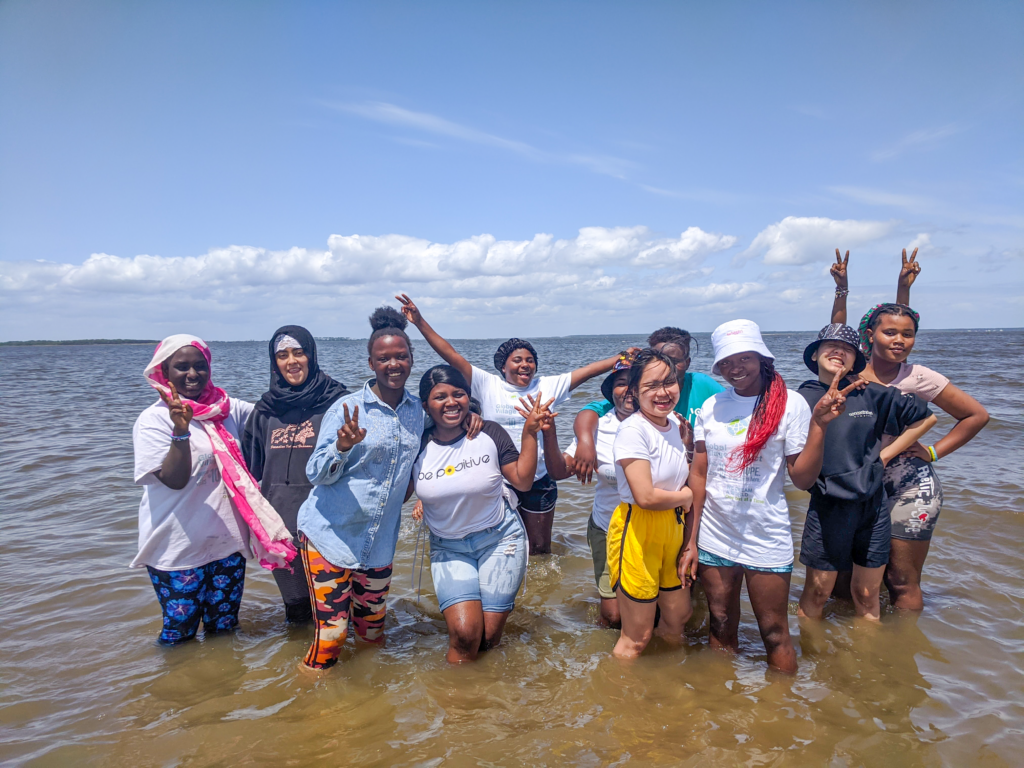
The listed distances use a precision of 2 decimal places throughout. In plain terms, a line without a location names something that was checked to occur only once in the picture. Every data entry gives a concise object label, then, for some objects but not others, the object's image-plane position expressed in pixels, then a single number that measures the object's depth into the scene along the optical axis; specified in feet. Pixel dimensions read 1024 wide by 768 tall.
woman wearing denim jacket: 11.89
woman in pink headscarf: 11.98
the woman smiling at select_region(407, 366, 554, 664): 12.67
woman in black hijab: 13.29
